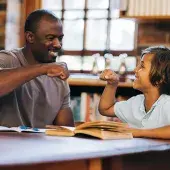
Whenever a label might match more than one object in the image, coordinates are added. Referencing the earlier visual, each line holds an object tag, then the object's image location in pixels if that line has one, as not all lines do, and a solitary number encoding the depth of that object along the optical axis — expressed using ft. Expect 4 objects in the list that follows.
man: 9.18
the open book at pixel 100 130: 6.98
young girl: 8.36
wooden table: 5.46
